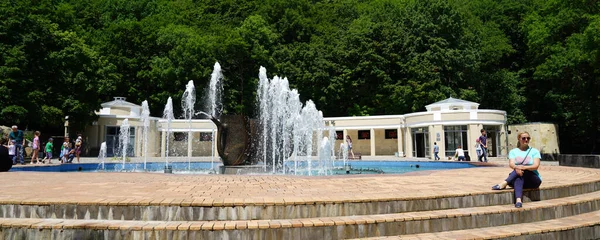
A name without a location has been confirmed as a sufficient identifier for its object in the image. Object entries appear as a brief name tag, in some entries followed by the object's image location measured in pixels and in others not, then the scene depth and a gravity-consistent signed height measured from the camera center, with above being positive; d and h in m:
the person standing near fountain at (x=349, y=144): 32.96 +0.03
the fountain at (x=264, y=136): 15.65 +0.35
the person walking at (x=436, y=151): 28.84 -0.51
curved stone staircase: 4.97 -0.95
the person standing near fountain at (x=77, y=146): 22.48 +0.08
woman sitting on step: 6.78 -0.41
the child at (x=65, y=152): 20.94 -0.22
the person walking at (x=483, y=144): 20.20 -0.08
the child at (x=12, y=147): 15.76 +0.03
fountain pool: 17.52 -1.06
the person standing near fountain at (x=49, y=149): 20.52 -0.06
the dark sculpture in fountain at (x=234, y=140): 15.61 +0.20
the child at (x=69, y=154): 21.05 -0.34
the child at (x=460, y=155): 24.91 -0.69
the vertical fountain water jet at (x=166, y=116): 15.18 +2.69
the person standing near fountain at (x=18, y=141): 16.08 +0.28
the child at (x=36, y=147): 18.78 +0.04
